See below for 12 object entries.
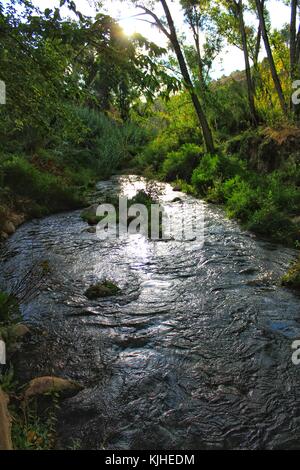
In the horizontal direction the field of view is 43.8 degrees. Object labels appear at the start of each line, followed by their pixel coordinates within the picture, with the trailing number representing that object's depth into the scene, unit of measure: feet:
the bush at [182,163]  48.80
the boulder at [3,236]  26.82
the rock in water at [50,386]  10.99
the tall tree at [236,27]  43.19
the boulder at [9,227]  27.94
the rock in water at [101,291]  17.78
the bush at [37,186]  34.73
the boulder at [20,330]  13.96
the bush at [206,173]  40.27
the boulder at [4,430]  7.39
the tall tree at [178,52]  44.83
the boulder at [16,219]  29.98
